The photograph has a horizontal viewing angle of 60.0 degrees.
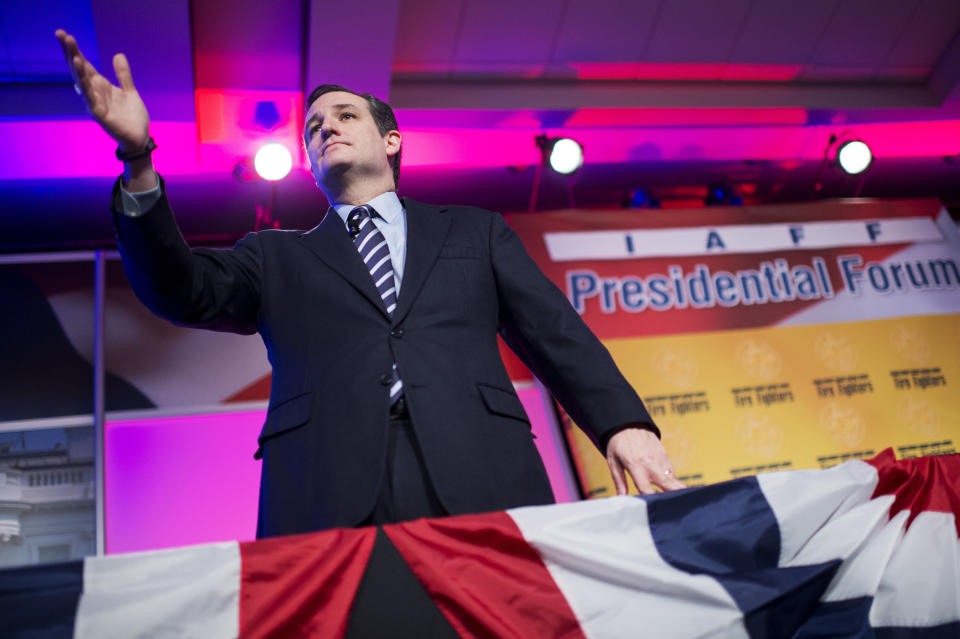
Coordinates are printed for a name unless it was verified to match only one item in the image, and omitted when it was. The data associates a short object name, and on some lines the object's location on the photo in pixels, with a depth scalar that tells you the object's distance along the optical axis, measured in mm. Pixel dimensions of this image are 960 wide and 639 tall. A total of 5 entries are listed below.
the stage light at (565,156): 3773
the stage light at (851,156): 4102
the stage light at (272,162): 3504
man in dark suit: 1215
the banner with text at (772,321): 3389
